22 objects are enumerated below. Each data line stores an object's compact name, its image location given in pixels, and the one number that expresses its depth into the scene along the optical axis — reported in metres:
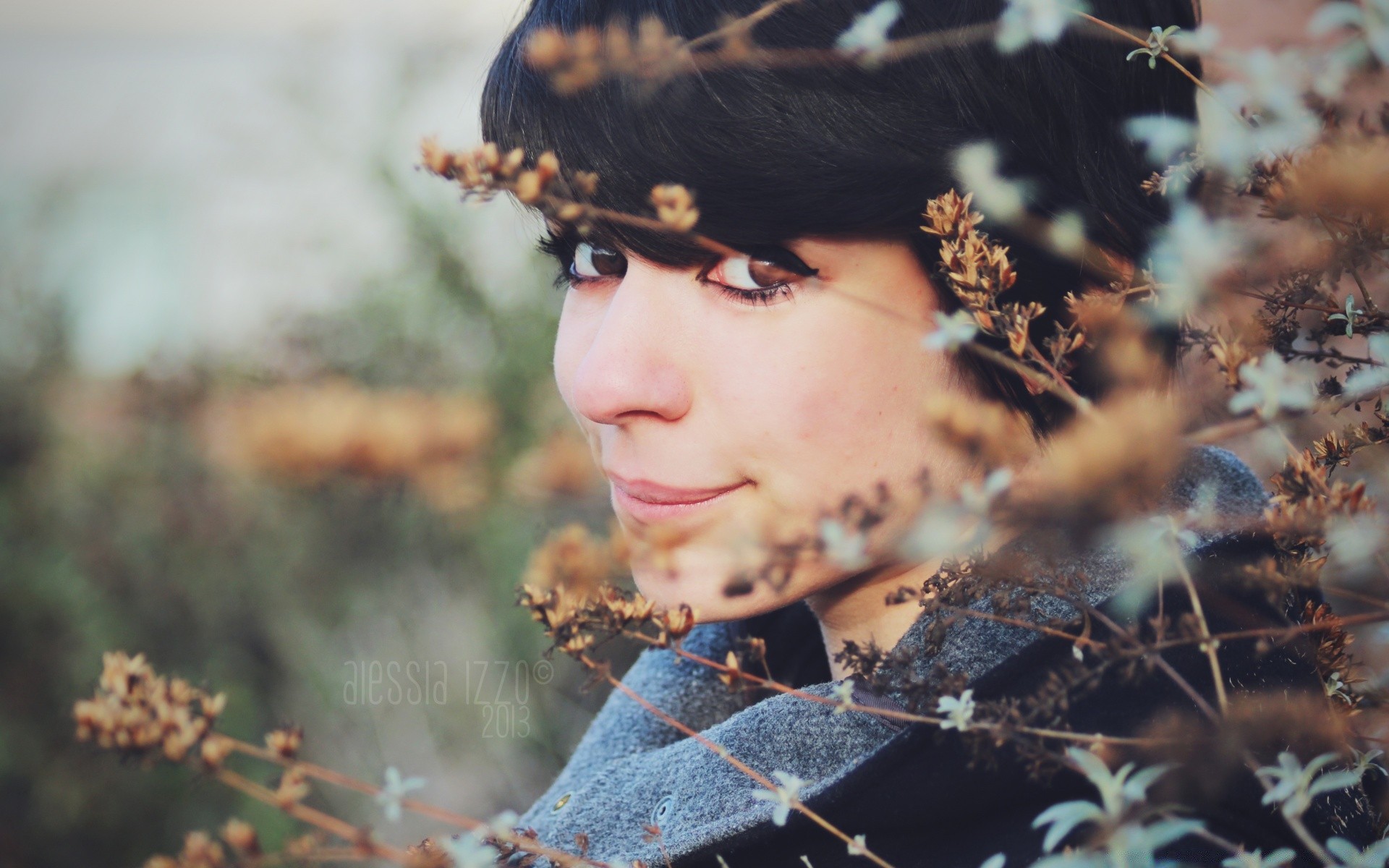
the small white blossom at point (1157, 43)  0.72
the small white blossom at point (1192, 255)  0.67
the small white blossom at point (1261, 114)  0.68
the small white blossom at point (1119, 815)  0.62
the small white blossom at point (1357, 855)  0.63
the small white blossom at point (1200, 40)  0.69
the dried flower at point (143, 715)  0.67
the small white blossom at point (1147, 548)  0.64
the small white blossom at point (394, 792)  0.68
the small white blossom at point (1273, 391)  0.64
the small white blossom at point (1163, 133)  0.70
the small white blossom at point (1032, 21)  0.70
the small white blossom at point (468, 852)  0.67
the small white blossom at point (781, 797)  0.71
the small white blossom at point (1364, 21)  0.62
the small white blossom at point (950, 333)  0.68
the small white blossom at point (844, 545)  0.66
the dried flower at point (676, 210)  0.69
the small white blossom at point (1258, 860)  0.67
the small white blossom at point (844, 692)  0.71
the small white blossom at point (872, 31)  0.70
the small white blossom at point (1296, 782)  0.67
